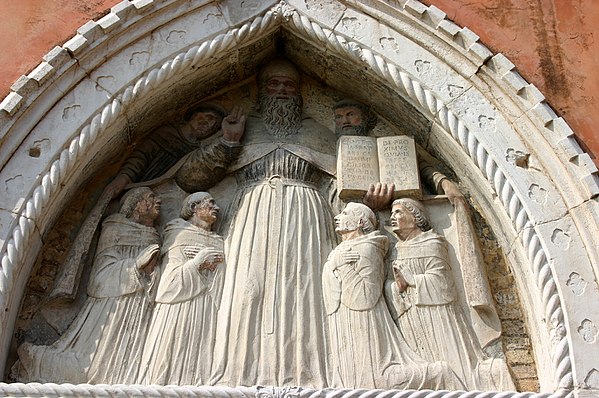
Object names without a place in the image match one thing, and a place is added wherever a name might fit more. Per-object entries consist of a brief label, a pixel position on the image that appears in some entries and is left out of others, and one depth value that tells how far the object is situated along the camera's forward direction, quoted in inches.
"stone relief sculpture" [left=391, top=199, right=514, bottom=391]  197.2
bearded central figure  196.5
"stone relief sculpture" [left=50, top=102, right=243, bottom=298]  225.9
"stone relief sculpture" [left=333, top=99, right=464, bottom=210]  219.9
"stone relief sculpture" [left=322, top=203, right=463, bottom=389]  193.8
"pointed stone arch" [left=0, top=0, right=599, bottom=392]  195.0
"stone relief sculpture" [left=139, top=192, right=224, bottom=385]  195.8
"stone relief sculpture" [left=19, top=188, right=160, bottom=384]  195.2
